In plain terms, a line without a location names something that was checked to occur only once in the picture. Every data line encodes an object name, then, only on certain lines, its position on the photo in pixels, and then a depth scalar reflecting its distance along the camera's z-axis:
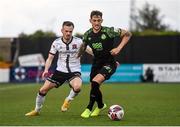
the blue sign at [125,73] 42.19
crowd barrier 42.19
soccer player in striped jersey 13.83
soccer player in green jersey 13.30
